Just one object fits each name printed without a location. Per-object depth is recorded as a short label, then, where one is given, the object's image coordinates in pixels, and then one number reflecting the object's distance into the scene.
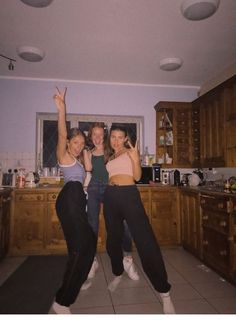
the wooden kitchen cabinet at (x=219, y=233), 2.34
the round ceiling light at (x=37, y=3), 2.13
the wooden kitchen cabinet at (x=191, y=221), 3.08
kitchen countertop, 2.59
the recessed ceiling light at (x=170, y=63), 3.37
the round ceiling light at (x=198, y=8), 2.18
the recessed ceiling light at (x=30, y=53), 3.06
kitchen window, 4.17
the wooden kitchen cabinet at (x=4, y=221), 2.92
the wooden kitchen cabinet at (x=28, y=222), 3.31
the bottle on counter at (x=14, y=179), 3.72
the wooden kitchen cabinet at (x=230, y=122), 3.09
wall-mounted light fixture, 3.31
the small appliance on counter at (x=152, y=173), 4.01
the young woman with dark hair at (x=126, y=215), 1.77
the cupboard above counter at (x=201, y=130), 3.17
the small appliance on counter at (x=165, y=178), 4.15
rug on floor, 1.97
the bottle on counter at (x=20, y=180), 3.57
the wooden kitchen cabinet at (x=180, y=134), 4.12
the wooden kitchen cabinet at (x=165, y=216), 3.55
